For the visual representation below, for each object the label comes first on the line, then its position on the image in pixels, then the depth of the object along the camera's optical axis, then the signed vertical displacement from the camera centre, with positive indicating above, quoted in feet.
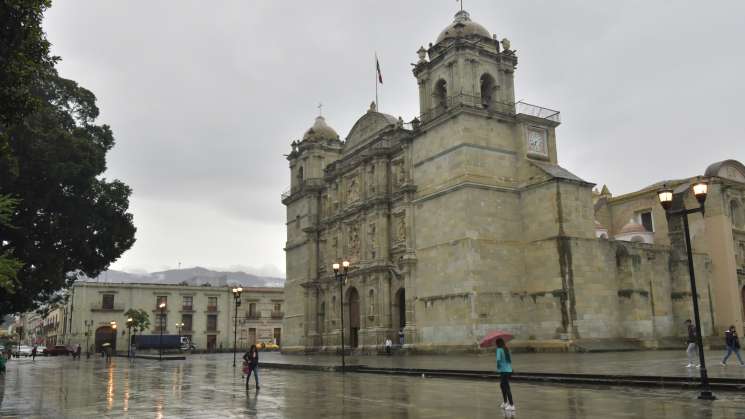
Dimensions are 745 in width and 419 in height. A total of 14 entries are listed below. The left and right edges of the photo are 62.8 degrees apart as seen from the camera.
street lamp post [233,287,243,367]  107.45 +6.02
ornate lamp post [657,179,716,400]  40.93 +4.35
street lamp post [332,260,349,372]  92.40 +8.49
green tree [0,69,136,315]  79.66 +18.56
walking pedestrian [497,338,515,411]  36.52 -2.96
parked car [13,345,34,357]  205.82 -7.10
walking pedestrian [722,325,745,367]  59.82 -2.79
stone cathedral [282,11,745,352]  106.22 +15.51
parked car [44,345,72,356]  210.18 -6.48
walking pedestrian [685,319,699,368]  59.57 -2.70
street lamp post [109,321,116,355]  220.43 -2.44
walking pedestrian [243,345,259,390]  56.95 -3.04
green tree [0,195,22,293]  27.35 +3.12
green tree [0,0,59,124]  37.09 +18.23
